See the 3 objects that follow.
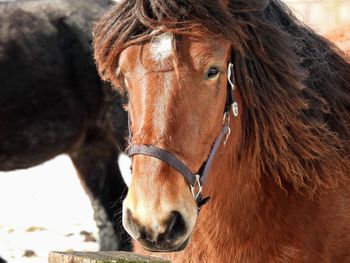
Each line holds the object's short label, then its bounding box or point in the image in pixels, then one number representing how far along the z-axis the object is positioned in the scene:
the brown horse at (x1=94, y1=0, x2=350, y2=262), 5.27
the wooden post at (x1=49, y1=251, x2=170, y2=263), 4.52
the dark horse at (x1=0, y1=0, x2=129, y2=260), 12.01
